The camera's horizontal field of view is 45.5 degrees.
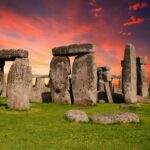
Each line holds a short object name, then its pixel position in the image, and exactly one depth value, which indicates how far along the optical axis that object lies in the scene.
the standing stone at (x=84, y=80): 12.13
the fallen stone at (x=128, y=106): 10.29
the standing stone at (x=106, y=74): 19.79
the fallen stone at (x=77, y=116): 7.16
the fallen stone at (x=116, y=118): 6.94
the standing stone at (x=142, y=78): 16.64
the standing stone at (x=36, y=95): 14.02
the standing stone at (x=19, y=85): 9.60
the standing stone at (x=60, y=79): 12.68
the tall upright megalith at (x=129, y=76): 13.39
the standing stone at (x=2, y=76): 12.84
